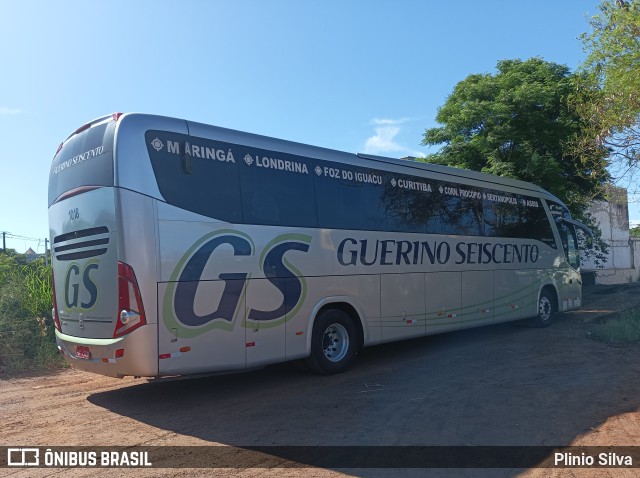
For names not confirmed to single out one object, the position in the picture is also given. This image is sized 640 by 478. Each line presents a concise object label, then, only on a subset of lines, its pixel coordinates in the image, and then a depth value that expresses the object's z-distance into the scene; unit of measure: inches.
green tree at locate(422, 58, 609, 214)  652.1
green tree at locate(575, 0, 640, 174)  365.1
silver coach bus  262.8
